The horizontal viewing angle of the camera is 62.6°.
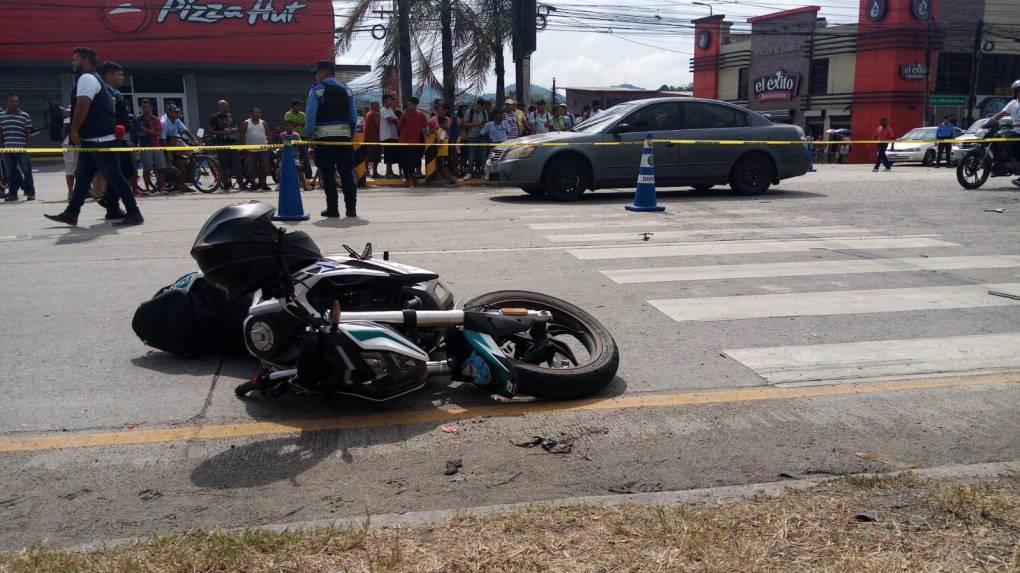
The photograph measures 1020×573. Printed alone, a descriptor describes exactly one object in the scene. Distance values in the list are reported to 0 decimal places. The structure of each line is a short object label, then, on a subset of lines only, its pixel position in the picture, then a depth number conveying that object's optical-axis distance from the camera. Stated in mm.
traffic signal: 17469
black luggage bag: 4840
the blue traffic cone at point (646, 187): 11711
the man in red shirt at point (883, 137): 25047
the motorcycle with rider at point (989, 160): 14430
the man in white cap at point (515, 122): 18641
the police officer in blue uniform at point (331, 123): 10922
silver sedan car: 13172
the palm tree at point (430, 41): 22172
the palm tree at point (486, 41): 22094
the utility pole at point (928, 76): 44125
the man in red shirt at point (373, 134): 17650
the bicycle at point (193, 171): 15789
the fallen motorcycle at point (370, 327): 3824
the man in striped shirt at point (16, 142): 14180
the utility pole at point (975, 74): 45719
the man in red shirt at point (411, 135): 17203
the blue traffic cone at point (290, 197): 10992
